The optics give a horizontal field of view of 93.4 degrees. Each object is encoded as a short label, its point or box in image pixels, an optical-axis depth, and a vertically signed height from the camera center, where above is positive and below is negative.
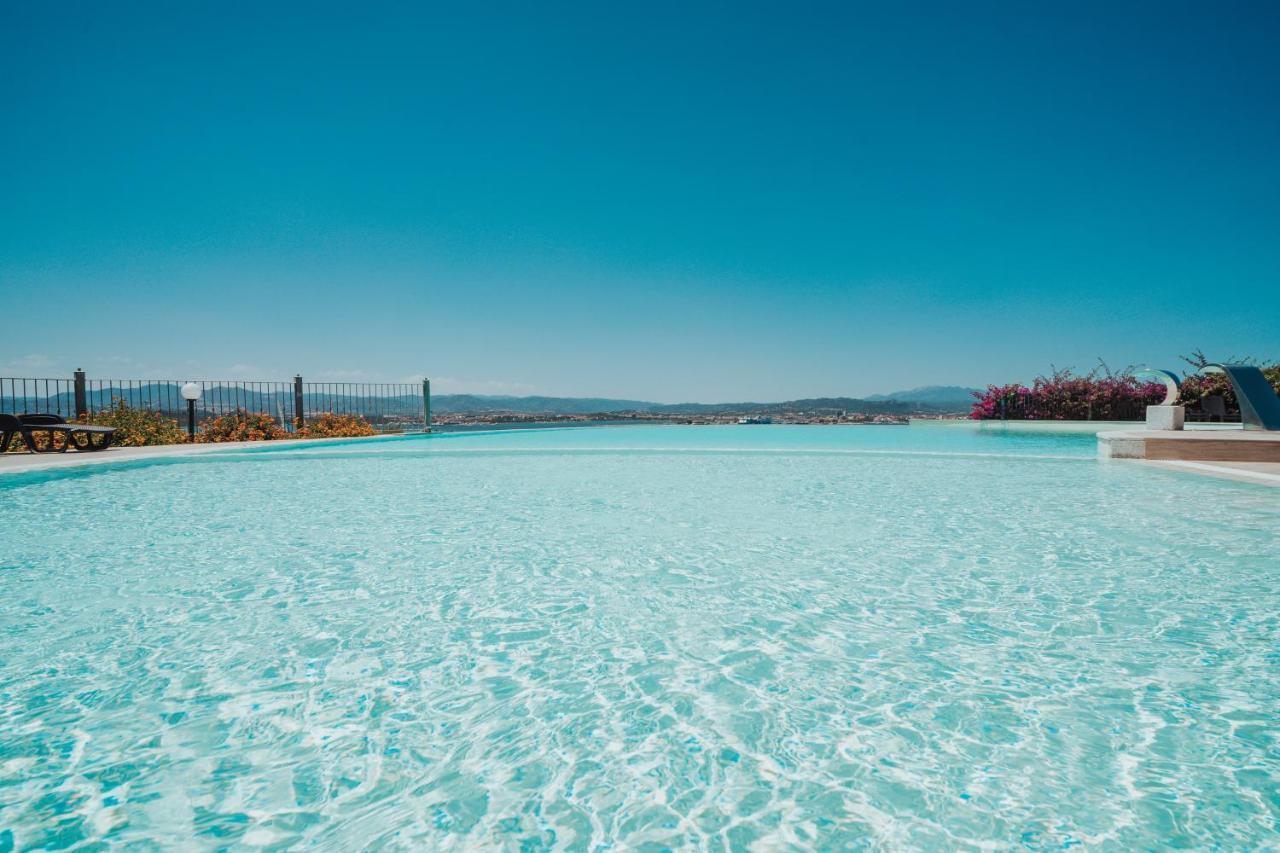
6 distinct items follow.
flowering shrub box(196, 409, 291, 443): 12.70 -0.24
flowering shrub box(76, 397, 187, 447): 11.23 -0.12
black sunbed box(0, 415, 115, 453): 9.10 -0.12
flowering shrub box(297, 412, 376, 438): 14.38 -0.30
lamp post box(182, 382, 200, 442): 12.05 +0.37
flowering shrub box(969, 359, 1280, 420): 16.84 +0.16
